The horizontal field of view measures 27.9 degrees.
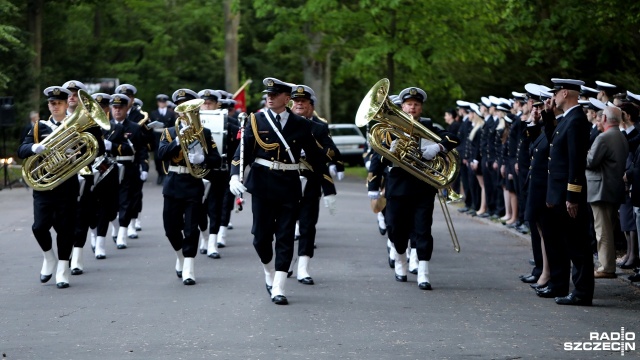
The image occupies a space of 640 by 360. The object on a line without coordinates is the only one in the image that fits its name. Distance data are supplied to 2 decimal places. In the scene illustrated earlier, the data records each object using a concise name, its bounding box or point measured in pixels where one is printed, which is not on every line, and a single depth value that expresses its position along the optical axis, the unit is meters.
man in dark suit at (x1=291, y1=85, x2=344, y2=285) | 12.95
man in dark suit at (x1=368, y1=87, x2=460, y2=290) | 12.80
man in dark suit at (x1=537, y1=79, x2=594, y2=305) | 11.16
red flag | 37.09
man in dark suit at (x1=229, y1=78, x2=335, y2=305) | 11.70
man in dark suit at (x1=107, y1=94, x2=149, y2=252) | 15.95
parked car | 42.78
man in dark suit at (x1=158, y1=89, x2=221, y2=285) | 13.06
